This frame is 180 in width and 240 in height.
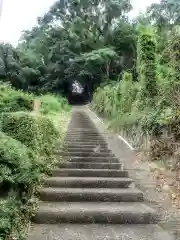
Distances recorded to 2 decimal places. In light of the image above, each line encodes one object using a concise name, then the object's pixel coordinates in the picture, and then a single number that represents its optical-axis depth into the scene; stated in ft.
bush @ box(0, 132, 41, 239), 8.10
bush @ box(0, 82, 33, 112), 21.75
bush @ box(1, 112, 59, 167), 11.55
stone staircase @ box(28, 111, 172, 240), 8.98
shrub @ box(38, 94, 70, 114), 34.86
